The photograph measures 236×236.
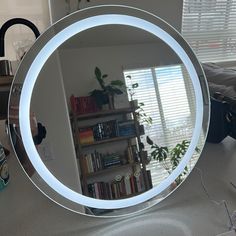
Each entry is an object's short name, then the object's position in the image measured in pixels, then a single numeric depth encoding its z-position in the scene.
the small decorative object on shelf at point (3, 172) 0.65
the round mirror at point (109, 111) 0.54
